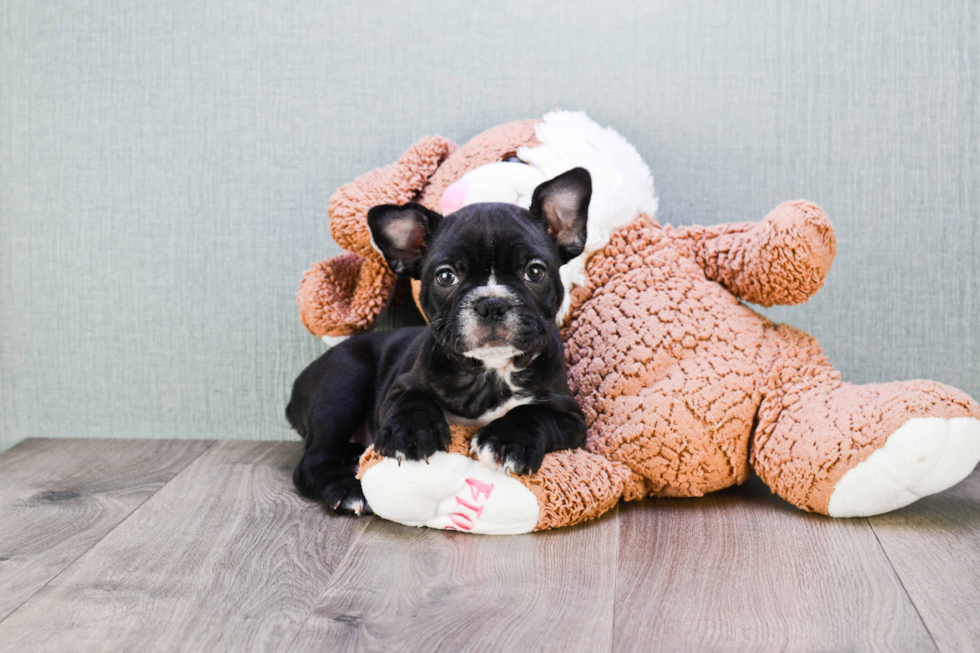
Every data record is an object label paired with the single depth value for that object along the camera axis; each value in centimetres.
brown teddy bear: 159
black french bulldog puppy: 155
